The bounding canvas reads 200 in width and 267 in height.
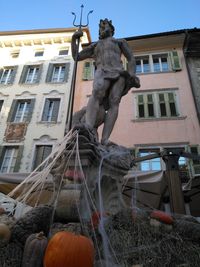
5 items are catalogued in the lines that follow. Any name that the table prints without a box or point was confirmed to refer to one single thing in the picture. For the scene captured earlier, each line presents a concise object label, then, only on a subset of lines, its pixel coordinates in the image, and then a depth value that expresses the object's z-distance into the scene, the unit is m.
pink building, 11.91
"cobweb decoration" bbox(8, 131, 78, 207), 2.48
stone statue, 3.62
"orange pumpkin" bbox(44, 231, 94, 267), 1.55
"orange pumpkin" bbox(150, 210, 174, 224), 2.08
